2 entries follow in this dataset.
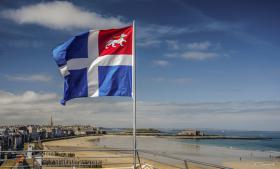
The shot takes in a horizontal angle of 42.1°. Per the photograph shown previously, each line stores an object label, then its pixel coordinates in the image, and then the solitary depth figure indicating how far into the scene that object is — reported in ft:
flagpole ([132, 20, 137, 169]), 27.66
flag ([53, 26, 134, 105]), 31.37
